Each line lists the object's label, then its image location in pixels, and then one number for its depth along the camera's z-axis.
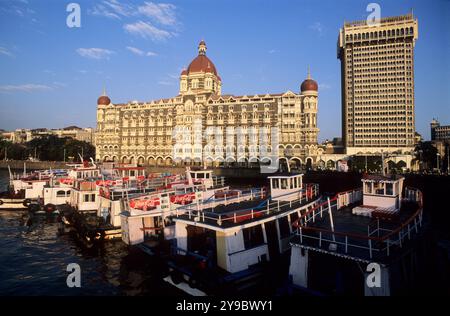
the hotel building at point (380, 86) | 104.69
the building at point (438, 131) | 177.07
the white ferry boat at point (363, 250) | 11.29
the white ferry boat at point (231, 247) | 14.05
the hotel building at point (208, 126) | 88.44
